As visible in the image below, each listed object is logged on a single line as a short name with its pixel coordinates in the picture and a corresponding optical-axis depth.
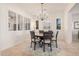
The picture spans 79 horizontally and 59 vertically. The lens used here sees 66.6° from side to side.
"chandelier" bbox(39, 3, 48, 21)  1.90
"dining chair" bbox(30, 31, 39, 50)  1.80
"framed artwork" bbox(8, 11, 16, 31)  1.99
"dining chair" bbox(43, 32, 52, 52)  1.97
